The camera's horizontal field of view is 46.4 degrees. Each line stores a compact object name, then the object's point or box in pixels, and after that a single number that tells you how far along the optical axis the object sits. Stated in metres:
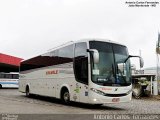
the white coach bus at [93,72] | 8.35
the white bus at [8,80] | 24.78
